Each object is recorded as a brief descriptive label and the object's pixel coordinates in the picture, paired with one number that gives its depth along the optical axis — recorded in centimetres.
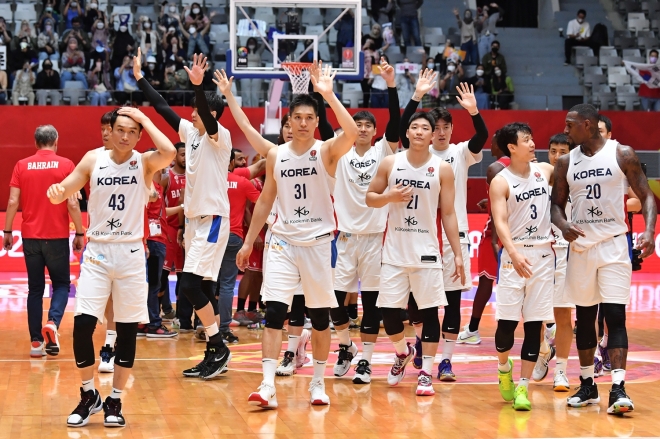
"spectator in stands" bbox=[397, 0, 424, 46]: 2405
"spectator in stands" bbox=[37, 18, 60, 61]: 2169
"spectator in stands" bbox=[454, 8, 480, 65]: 2375
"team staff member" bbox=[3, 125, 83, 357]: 971
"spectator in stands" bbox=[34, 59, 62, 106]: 2053
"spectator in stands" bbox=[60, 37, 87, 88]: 2105
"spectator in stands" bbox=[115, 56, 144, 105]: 2117
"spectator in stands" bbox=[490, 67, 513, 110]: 2208
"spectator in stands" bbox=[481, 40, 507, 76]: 2312
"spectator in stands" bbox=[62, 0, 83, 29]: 2250
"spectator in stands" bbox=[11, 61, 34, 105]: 2041
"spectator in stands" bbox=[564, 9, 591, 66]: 2564
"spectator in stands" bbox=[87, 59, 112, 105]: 2097
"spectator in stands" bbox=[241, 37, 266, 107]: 2088
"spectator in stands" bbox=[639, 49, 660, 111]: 2297
